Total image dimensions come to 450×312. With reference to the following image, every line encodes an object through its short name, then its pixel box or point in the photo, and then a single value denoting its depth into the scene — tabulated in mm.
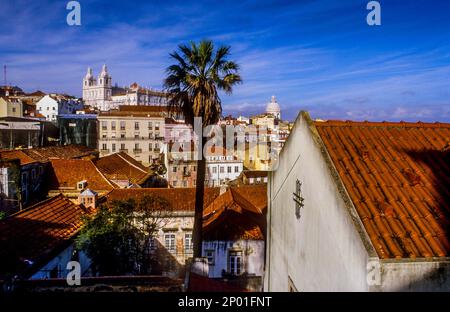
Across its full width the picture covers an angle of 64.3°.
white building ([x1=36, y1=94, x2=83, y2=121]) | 100875
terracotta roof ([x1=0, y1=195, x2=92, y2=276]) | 13609
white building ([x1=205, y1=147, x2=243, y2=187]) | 62656
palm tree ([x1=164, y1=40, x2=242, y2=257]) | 16125
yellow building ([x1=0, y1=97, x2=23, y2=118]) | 82250
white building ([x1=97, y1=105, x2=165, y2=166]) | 70562
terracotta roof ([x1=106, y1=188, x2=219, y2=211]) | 26000
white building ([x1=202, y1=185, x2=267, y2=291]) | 21656
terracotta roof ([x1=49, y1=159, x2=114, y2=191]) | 36028
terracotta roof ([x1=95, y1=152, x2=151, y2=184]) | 39900
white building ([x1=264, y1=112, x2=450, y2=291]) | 5695
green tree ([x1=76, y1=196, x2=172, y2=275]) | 16734
